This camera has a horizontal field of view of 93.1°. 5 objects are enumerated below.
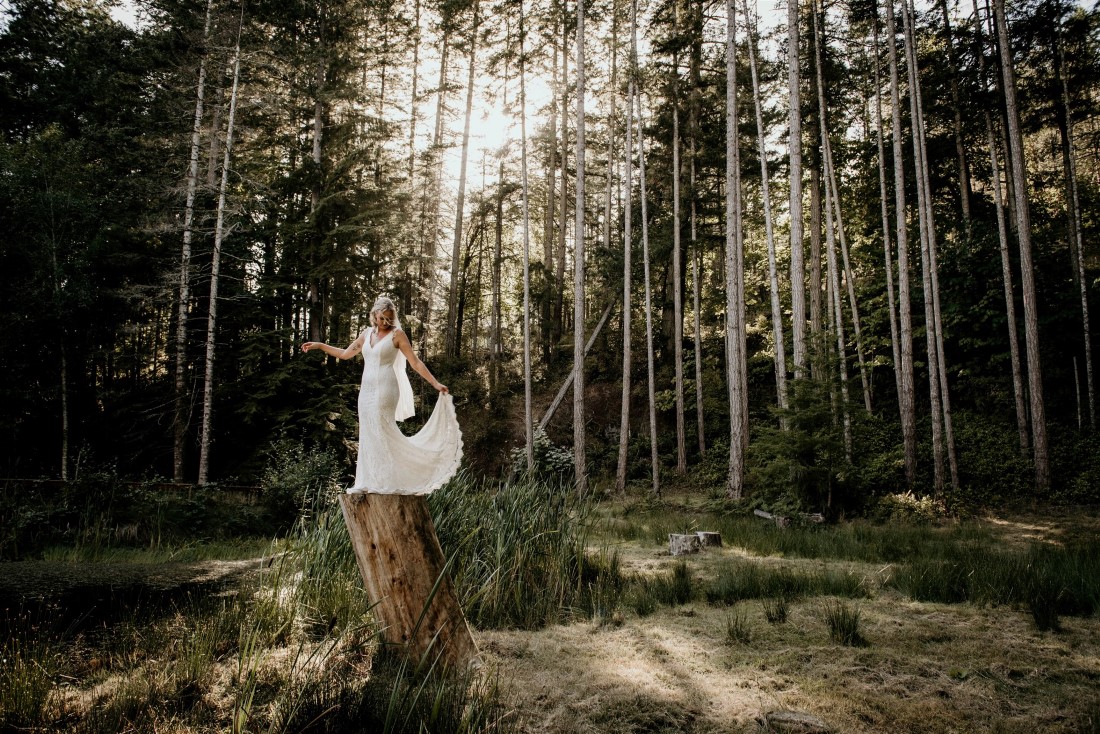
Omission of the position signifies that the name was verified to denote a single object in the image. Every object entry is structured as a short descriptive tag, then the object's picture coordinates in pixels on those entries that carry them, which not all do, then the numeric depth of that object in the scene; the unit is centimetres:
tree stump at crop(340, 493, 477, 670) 346
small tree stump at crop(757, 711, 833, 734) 261
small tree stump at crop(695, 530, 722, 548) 795
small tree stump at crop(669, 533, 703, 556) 752
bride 384
